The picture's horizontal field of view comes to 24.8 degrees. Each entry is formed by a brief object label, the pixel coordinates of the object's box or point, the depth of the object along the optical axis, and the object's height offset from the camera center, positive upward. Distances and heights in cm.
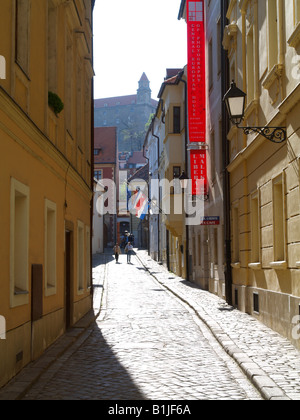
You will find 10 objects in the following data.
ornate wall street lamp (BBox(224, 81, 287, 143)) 1212 +275
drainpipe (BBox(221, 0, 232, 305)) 1916 +248
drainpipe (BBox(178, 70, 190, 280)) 3079 +443
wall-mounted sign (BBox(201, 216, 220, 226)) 2127 +122
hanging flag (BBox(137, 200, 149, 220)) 4934 +365
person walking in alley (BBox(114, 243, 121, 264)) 4800 +65
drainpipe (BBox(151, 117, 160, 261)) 4962 +195
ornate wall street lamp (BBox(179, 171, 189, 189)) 2656 +311
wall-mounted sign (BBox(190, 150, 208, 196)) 2502 +331
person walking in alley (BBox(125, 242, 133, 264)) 4839 +58
